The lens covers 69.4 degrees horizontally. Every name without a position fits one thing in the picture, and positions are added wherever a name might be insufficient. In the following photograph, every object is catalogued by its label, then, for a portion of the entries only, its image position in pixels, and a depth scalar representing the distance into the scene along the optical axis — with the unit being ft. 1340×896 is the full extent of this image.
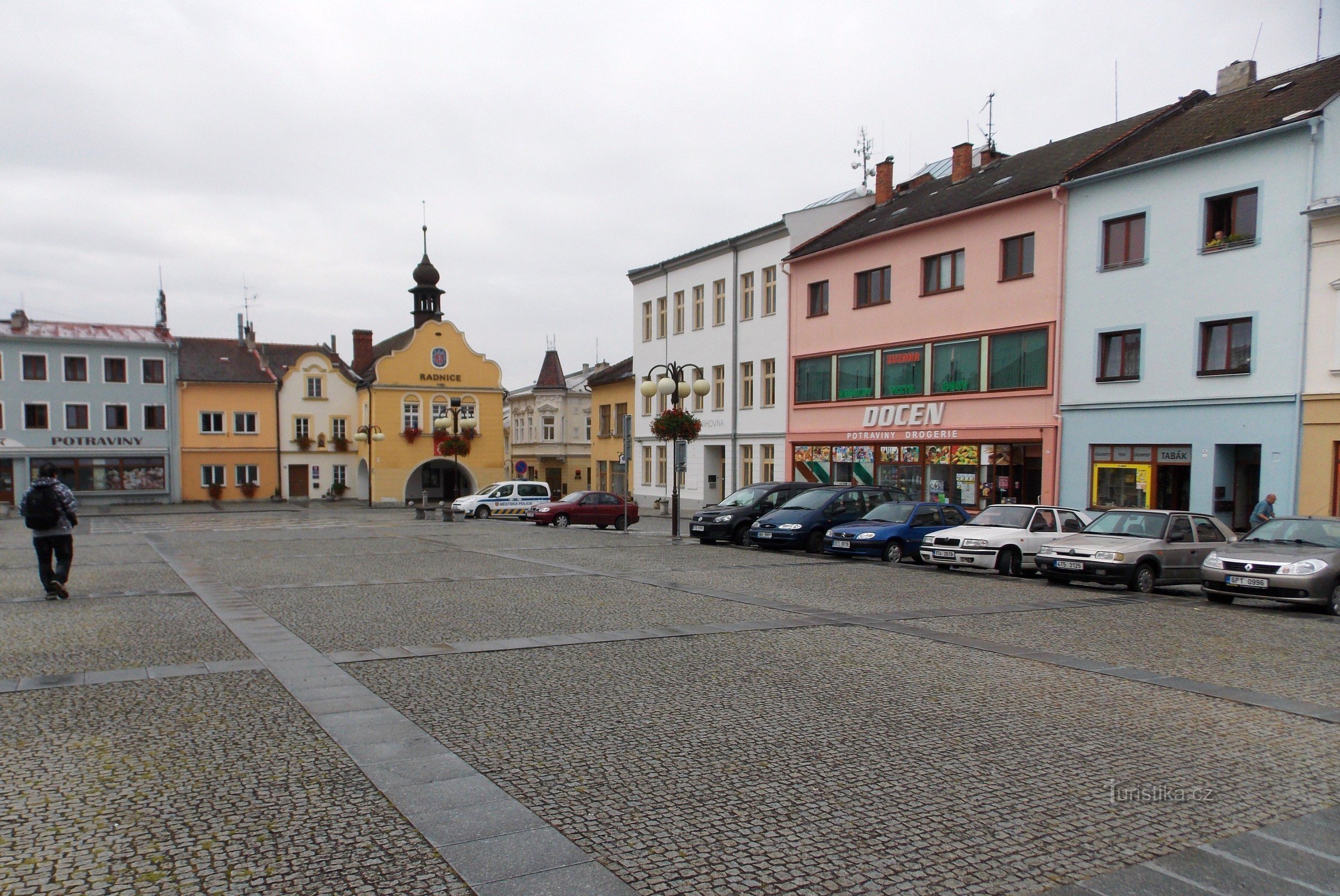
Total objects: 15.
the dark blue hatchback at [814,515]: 72.18
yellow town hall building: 199.52
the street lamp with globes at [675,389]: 83.35
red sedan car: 112.47
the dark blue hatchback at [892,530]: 66.39
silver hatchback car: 52.37
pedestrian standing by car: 64.44
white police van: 139.74
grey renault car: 44.70
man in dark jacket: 41.47
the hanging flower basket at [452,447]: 152.97
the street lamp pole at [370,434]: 172.86
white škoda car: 59.82
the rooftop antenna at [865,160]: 138.10
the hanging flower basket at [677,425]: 87.66
